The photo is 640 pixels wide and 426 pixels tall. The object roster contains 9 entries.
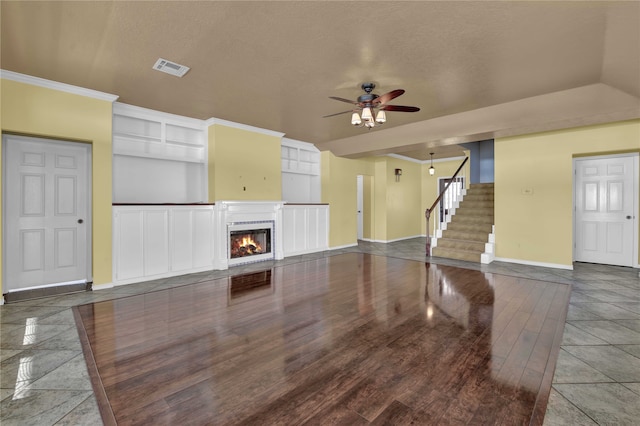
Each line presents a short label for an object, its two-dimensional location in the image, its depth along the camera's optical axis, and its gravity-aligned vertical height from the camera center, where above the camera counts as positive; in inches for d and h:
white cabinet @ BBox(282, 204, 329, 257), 279.3 -17.1
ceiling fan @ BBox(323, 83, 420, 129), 147.1 +54.3
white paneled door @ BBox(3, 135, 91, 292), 153.4 -1.3
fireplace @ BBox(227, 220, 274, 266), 235.9 -26.3
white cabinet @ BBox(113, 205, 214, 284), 181.9 -20.8
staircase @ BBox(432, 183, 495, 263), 254.1 -18.3
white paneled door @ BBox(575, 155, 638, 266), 217.5 +2.7
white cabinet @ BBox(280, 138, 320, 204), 297.7 +41.4
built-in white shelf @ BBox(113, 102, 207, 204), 199.5 +38.6
